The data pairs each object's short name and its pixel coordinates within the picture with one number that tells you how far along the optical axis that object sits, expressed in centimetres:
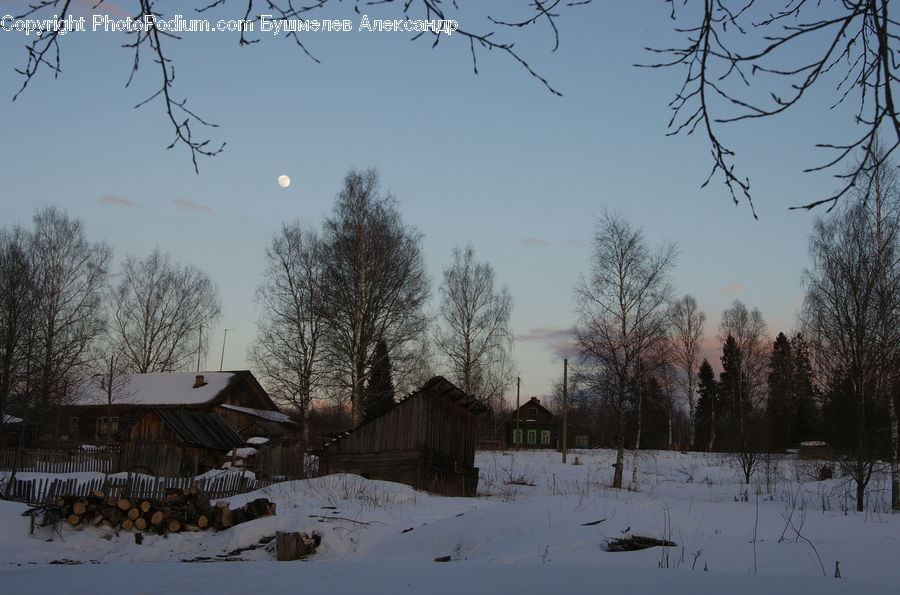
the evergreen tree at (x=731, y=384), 4562
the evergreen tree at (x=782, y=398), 4572
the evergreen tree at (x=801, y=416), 4359
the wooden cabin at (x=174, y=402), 3841
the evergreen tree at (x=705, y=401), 5934
